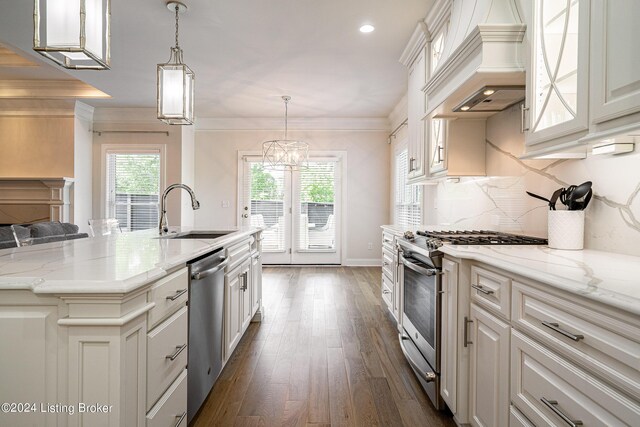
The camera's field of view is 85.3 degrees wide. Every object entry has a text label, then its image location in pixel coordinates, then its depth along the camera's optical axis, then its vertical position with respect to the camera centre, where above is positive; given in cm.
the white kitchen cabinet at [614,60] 105 +49
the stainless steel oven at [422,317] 189 -66
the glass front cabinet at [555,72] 129 +59
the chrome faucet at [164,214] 255 -4
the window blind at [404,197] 479 +21
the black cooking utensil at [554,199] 177 +7
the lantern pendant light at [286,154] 510 +83
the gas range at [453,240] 186 -16
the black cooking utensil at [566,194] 173 +9
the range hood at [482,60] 173 +82
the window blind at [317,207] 648 +6
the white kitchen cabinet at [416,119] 327 +92
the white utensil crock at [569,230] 164 -8
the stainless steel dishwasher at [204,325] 167 -62
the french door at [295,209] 648 +1
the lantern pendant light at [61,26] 148 +78
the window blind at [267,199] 650 +20
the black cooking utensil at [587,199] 167 +7
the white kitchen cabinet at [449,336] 172 -64
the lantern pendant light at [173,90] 236 +81
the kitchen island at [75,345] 104 -42
